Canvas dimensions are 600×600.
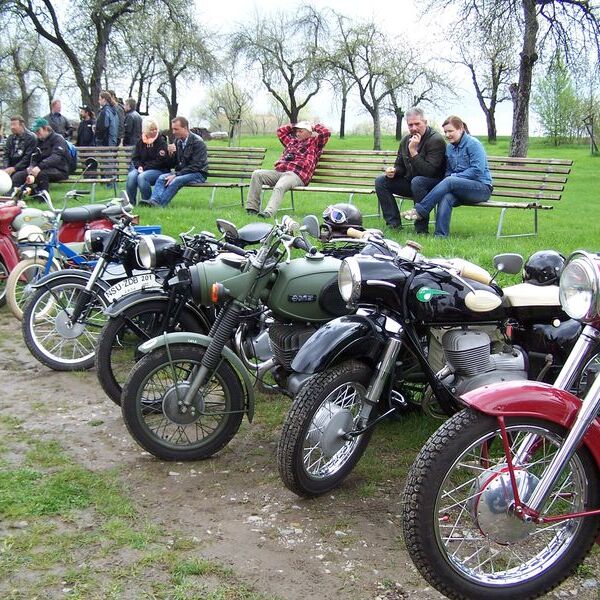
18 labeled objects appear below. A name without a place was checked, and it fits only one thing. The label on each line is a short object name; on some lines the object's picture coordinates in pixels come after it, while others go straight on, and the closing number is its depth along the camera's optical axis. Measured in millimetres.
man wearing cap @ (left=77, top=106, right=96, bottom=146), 17266
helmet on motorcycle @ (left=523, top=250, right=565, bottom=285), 3818
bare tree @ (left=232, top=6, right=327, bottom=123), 43938
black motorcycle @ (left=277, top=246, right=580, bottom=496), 3316
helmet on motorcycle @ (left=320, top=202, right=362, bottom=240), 4508
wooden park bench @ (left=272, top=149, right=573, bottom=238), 9586
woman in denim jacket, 8477
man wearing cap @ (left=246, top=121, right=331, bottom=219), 10562
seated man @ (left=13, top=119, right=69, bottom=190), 12031
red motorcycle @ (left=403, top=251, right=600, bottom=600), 2492
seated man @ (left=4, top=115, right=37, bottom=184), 12578
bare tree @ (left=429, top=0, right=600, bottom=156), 20266
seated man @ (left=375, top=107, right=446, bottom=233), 8773
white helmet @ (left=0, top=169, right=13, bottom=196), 7492
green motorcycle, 3801
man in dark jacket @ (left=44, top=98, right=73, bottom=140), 17744
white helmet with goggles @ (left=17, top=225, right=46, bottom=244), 6480
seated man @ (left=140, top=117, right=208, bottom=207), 11359
